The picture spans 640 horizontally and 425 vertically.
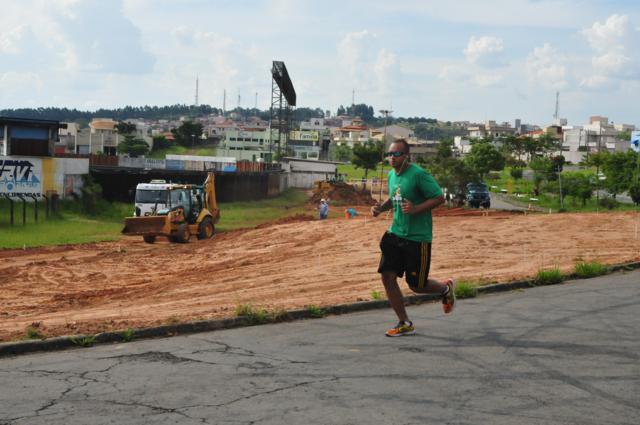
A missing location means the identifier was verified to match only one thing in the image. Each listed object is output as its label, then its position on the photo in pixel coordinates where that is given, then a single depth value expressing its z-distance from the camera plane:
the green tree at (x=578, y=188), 59.44
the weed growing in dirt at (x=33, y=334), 8.80
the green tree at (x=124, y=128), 169.12
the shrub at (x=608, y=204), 53.24
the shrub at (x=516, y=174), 104.44
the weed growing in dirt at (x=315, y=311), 10.34
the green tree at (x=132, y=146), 142.12
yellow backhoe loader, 32.47
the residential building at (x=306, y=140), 170.89
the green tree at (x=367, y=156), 116.06
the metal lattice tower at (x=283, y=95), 94.88
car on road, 57.50
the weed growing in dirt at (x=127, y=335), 8.93
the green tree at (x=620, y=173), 63.48
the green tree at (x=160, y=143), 163.25
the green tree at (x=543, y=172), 78.88
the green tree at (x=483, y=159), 99.36
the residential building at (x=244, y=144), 147.00
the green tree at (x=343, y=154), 198.12
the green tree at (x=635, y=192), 54.71
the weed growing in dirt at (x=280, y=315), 10.05
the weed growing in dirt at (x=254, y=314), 9.93
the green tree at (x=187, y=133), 173.00
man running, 8.54
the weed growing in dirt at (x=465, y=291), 11.97
